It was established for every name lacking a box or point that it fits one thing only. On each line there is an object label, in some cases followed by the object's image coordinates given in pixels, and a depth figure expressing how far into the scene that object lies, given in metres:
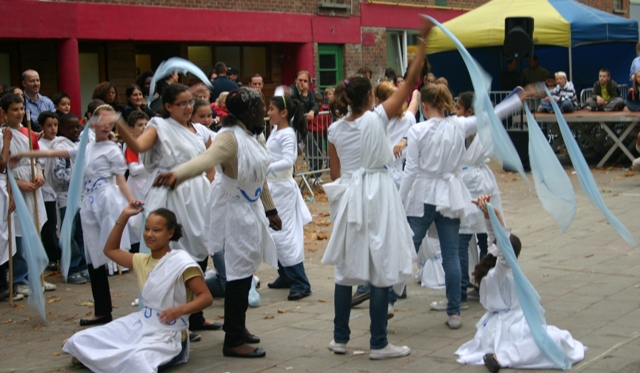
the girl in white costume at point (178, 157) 6.61
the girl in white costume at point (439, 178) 6.95
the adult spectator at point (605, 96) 17.89
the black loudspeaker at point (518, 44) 14.53
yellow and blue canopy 19.91
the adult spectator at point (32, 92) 11.84
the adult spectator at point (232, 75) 15.51
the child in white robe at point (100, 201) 7.26
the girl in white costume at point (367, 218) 6.01
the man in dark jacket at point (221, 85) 14.03
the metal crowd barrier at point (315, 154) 15.14
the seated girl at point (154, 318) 5.80
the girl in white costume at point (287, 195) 8.19
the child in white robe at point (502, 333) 5.73
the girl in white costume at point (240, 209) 6.16
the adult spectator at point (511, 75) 20.20
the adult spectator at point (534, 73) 20.34
